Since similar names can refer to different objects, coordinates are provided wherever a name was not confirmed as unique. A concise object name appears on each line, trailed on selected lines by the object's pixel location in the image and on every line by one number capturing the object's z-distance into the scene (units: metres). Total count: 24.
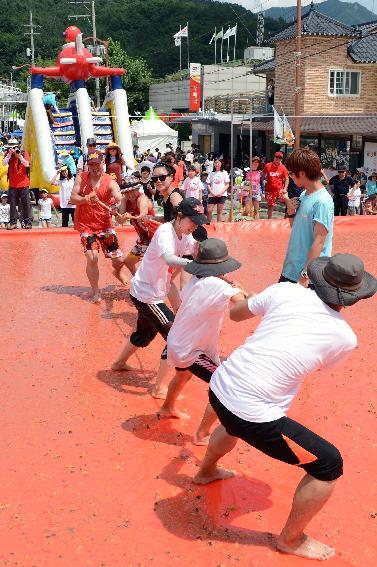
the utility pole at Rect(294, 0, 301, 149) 19.28
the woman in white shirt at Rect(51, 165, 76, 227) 13.63
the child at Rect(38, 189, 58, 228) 14.41
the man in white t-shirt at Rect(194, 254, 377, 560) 3.01
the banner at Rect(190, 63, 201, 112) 39.53
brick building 27.56
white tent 33.81
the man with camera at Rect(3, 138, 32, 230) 13.82
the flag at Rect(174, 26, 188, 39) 54.10
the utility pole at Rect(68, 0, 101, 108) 36.86
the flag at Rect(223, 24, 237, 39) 55.47
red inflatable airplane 19.41
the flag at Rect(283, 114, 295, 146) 16.40
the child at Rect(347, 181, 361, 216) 16.53
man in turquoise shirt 4.80
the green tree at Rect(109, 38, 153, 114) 57.62
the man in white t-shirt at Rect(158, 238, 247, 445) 3.88
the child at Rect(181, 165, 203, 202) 13.54
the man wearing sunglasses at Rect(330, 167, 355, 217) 15.30
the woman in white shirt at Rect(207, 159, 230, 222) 14.45
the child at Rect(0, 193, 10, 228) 13.94
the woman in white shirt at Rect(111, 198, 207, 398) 4.75
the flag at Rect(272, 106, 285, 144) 16.33
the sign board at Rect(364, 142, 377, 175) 19.97
